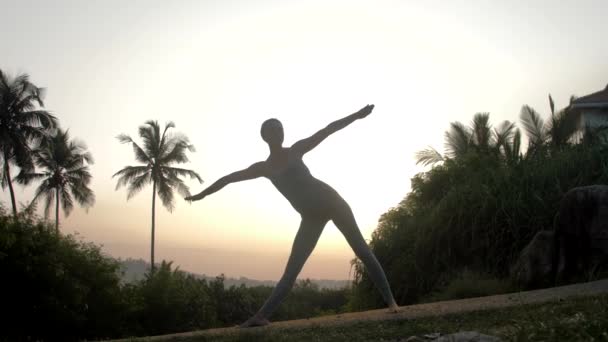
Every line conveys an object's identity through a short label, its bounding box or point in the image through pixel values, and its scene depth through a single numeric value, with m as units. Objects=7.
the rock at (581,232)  10.81
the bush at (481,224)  13.99
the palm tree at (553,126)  24.31
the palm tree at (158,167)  42.12
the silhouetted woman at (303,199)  7.68
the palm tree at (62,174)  42.33
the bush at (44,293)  20.77
